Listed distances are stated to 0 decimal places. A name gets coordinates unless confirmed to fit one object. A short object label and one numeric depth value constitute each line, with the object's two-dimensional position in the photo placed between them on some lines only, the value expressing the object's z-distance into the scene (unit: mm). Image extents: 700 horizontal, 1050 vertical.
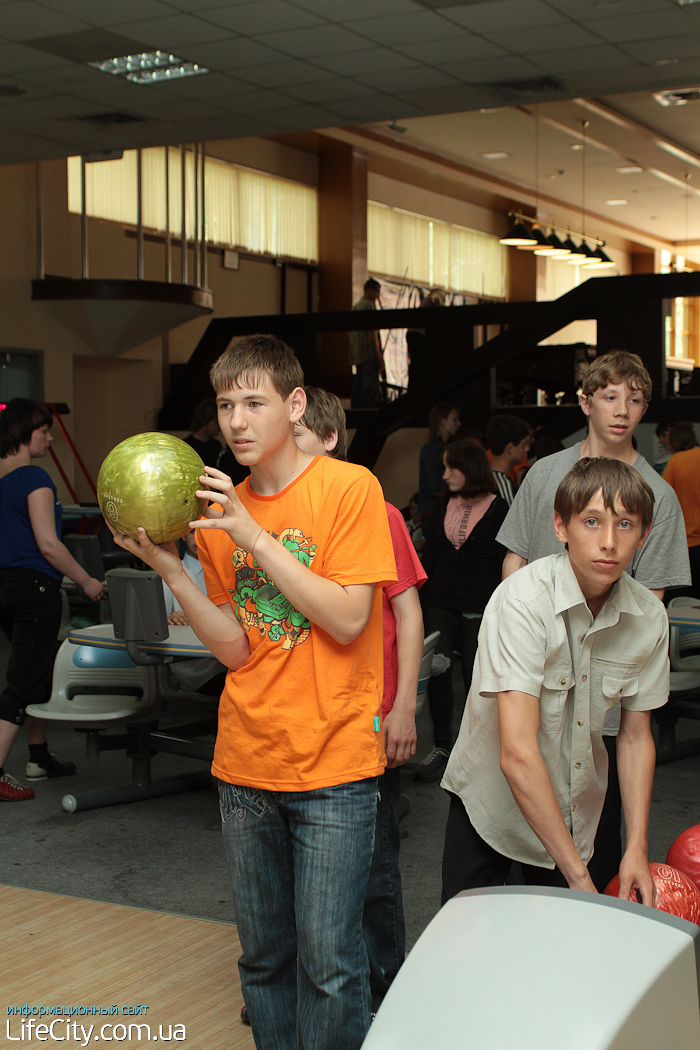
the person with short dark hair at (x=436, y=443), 7320
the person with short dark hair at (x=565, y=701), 1811
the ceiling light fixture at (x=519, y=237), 13219
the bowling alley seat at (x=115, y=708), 4188
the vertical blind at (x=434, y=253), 15516
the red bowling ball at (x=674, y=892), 1910
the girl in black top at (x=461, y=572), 4652
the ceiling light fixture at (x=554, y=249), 13773
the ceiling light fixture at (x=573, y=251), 13909
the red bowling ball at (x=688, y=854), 2189
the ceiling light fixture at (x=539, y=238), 13586
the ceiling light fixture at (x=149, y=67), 6980
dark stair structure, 8727
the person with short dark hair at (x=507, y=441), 5535
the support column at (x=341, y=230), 14141
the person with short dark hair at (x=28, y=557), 4301
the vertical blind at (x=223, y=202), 11422
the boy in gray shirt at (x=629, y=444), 2799
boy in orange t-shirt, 1747
